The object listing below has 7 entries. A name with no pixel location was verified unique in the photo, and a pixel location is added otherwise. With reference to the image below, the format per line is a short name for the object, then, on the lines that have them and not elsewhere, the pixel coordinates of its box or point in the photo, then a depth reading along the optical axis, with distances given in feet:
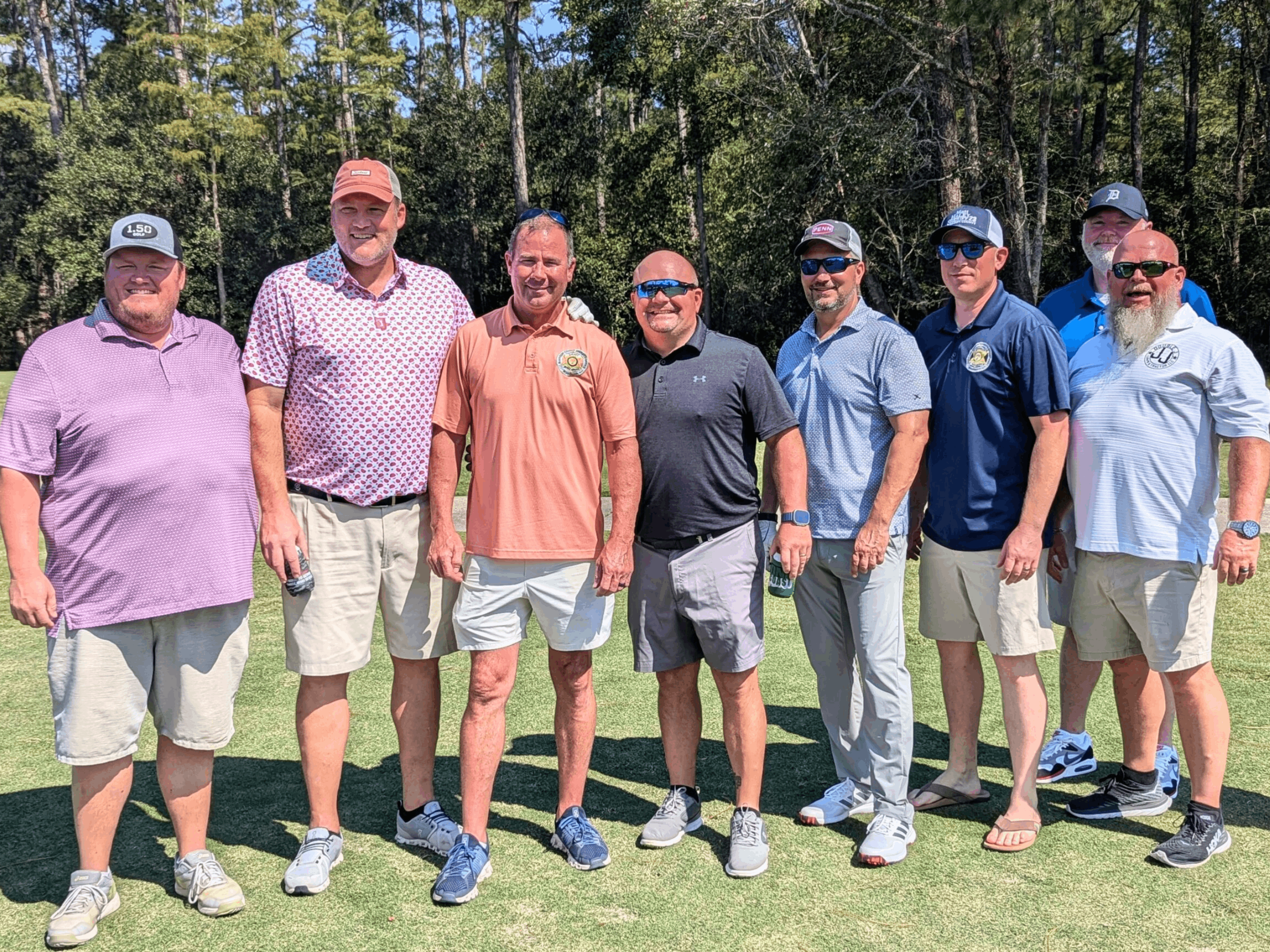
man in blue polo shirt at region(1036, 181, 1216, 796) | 13.01
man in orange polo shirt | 10.89
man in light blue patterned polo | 11.27
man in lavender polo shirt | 9.70
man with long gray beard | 10.91
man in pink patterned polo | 10.85
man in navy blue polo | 11.20
